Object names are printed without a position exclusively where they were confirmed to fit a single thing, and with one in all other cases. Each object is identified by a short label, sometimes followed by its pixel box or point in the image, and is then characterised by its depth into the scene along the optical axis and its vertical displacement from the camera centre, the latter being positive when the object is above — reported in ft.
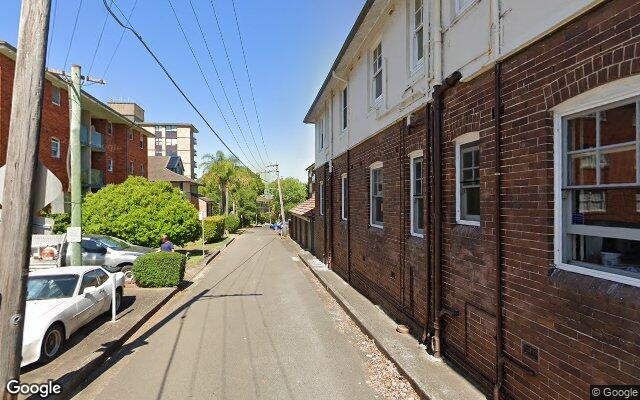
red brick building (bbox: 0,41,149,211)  63.67 +15.39
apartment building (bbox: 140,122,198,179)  314.14 +46.72
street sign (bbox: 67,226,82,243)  33.60 -2.64
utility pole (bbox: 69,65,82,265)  34.78 +3.65
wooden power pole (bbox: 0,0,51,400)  14.87 +0.75
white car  21.03 -6.18
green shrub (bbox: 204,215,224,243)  112.78 -7.84
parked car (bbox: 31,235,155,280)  36.29 -5.35
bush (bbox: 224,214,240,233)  165.33 -9.11
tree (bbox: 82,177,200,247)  62.95 -1.98
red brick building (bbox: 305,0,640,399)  10.68 +0.37
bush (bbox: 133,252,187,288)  43.57 -7.38
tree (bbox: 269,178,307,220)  258.98 +3.63
